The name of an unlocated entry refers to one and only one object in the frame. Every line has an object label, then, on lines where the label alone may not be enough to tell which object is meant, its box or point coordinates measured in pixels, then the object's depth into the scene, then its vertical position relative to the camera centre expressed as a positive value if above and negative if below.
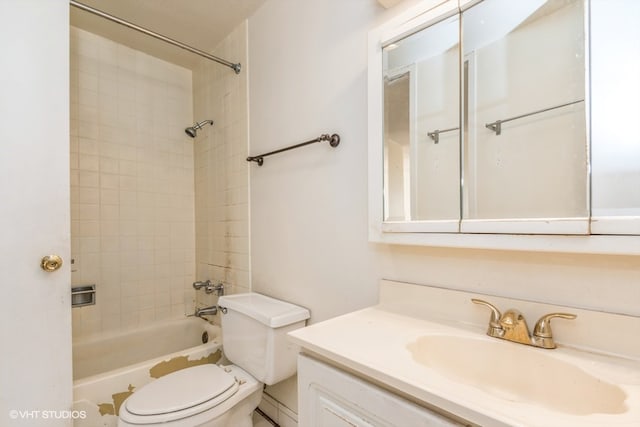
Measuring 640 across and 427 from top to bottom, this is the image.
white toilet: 1.13 -0.73
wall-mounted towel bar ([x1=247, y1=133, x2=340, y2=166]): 1.29 +0.30
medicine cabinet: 0.70 +0.24
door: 1.17 +0.00
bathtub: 1.37 -0.85
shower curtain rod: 1.38 +0.92
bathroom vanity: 0.54 -0.35
